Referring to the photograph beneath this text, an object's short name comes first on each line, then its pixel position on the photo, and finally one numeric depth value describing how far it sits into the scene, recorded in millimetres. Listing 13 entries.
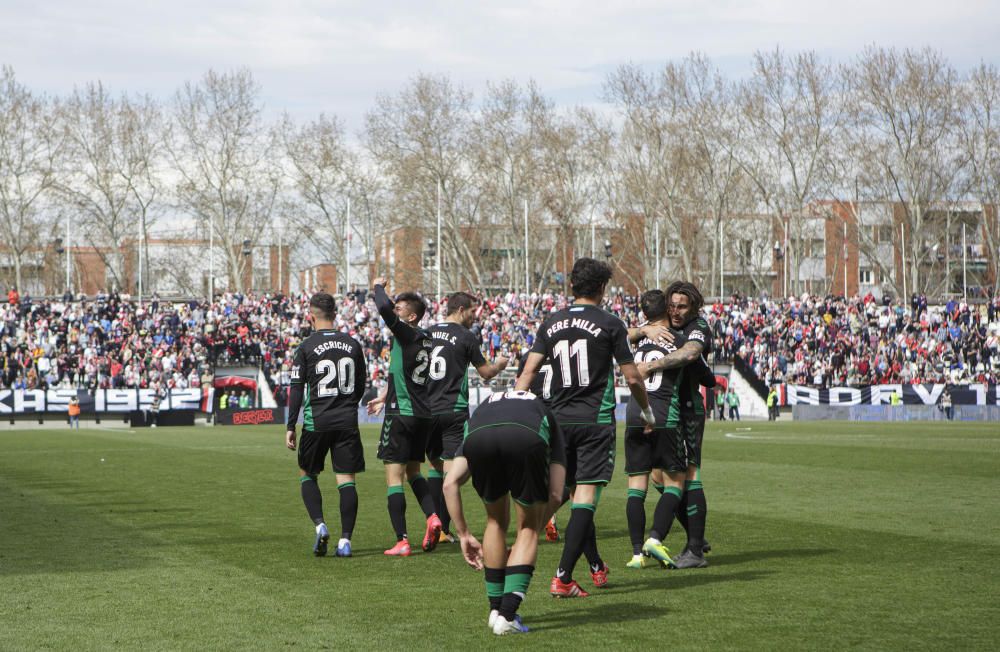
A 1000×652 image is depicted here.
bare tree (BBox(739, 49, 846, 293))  67438
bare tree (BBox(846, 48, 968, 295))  66000
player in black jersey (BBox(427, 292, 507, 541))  10453
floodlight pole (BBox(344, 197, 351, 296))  62200
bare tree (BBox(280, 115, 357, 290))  75938
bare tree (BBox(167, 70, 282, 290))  72562
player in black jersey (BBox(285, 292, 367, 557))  10258
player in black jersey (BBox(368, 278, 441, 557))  10336
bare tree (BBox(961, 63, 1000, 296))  66750
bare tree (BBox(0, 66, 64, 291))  70188
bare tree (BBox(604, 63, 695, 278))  70250
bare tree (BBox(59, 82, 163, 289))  73500
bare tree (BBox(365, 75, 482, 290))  72062
